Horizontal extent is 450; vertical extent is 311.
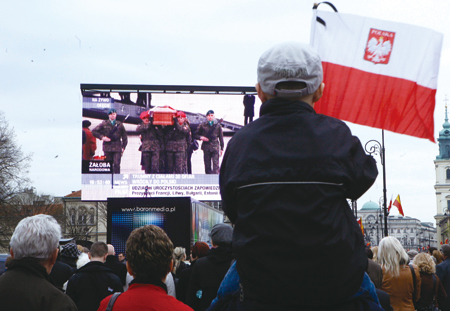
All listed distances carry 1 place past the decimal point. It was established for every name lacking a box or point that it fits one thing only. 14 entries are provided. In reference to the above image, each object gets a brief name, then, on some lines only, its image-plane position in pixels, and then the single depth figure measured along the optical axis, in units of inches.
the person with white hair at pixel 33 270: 133.6
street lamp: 1097.4
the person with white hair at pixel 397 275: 280.8
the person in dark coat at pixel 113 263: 413.3
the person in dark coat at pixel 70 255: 405.6
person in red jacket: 144.3
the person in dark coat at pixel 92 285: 274.4
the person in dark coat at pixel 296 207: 85.7
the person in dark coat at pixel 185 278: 317.1
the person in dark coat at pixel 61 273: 349.1
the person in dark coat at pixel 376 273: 273.3
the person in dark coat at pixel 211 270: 268.8
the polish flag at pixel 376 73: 232.4
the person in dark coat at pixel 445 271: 371.2
